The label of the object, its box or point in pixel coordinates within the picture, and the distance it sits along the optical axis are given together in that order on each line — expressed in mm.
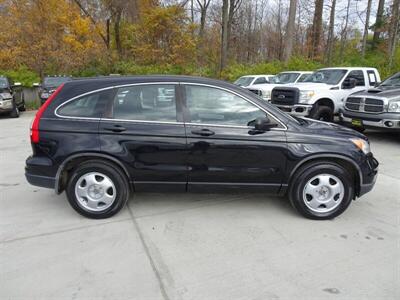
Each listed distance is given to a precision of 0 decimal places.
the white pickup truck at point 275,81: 12484
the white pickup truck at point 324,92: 8766
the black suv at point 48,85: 13494
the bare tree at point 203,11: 27084
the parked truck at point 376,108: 6809
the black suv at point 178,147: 3352
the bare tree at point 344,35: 29028
